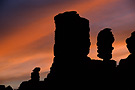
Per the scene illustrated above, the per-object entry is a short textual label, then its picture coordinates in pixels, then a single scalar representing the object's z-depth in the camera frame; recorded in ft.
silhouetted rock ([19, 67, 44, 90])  278.58
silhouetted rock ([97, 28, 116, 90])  189.19
